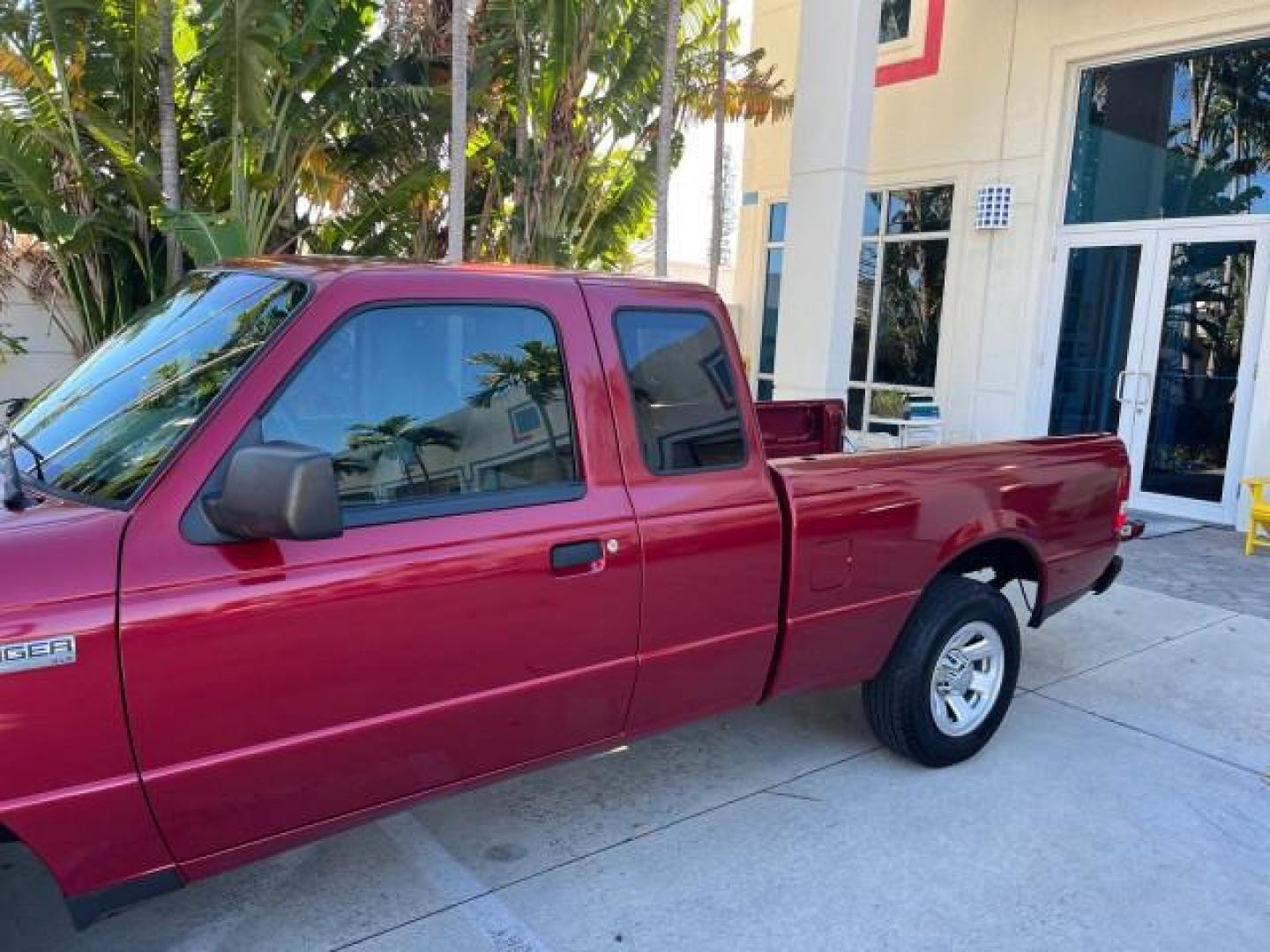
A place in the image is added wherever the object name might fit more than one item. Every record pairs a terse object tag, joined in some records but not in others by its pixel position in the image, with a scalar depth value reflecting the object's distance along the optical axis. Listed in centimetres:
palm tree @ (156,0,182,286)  841
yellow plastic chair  768
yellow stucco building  897
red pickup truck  212
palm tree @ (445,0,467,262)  834
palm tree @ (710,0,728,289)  1265
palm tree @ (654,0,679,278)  1024
